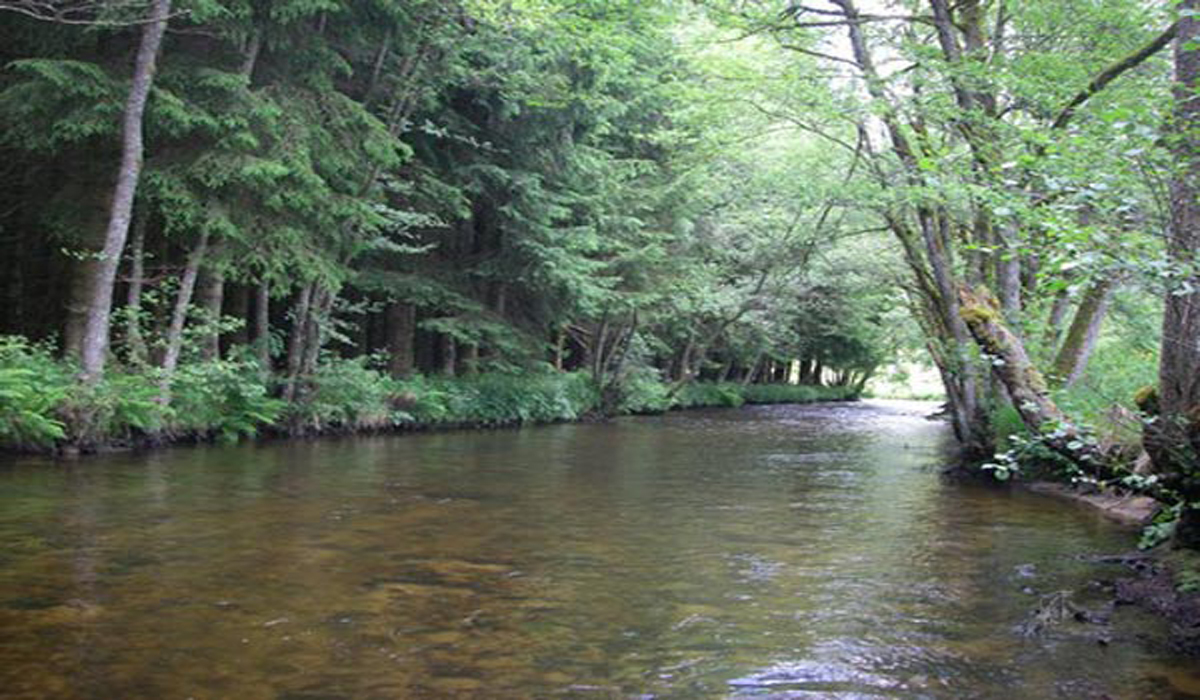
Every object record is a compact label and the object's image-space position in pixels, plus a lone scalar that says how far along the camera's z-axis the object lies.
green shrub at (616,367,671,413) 28.95
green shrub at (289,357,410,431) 16.98
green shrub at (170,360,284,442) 14.06
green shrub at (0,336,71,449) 10.96
